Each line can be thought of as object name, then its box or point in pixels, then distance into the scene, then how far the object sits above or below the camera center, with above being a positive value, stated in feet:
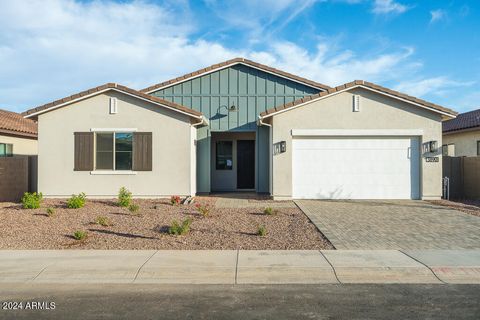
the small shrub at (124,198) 41.86 -3.23
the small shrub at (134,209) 38.23 -3.93
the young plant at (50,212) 36.20 -4.03
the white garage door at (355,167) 48.14 +0.07
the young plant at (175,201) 43.39 -3.60
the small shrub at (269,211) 37.01 -4.03
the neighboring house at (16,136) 61.00 +4.97
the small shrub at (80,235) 27.55 -4.67
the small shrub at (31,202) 39.86 -3.41
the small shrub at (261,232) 28.53 -4.56
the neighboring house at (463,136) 65.45 +5.42
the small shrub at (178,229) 28.84 -4.41
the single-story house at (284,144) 47.34 +2.75
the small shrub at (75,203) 40.27 -3.54
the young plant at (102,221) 32.30 -4.35
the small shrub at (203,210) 35.92 -3.87
